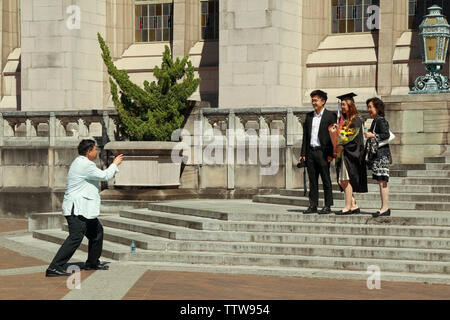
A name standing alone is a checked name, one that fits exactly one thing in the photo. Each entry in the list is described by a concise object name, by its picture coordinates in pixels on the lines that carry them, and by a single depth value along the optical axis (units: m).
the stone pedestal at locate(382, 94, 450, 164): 16.70
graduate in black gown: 12.70
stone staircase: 11.17
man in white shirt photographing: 10.59
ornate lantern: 17.69
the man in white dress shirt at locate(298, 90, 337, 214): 12.86
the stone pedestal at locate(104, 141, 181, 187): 18.52
